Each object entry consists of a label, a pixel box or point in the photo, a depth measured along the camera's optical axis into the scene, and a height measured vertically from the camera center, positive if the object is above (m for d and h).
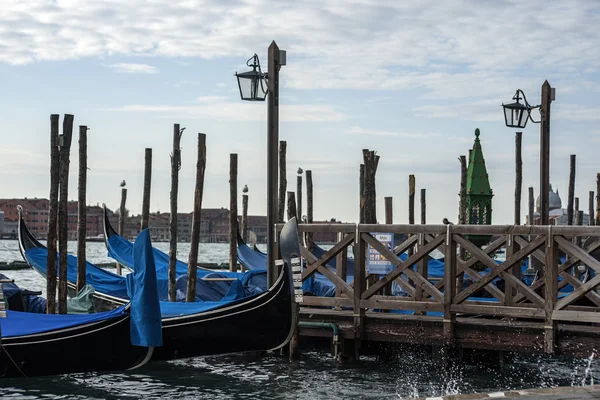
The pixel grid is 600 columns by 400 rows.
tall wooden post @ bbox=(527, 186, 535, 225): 23.64 +0.66
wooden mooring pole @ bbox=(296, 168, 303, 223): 22.64 +0.95
